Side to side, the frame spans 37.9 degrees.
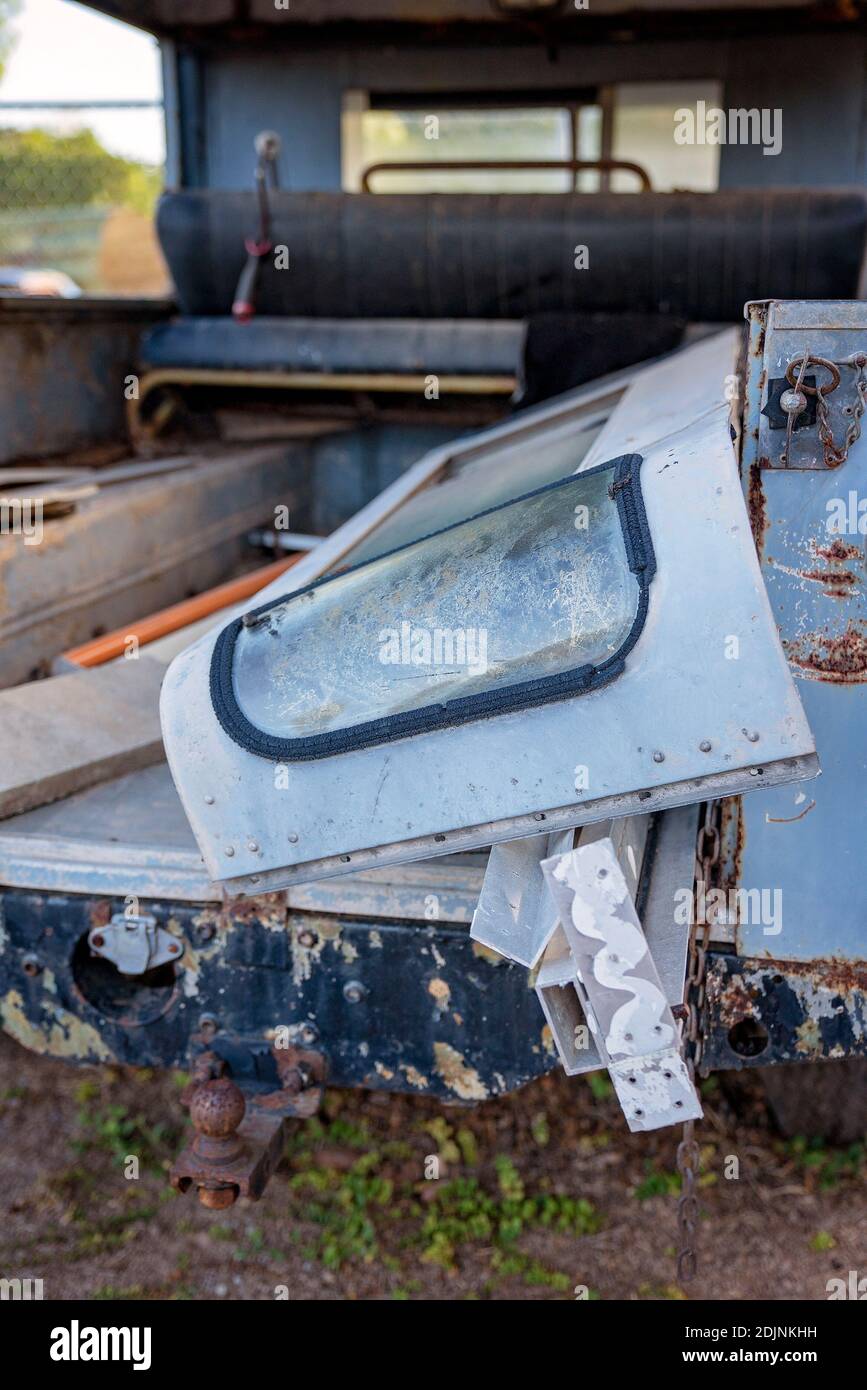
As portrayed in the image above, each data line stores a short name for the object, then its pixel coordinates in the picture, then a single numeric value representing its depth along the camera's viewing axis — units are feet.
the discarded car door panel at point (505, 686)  4.47
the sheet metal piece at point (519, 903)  4.88
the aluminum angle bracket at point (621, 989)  4.58
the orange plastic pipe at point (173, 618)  8.77
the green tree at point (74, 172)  39.75
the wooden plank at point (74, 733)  6.86
